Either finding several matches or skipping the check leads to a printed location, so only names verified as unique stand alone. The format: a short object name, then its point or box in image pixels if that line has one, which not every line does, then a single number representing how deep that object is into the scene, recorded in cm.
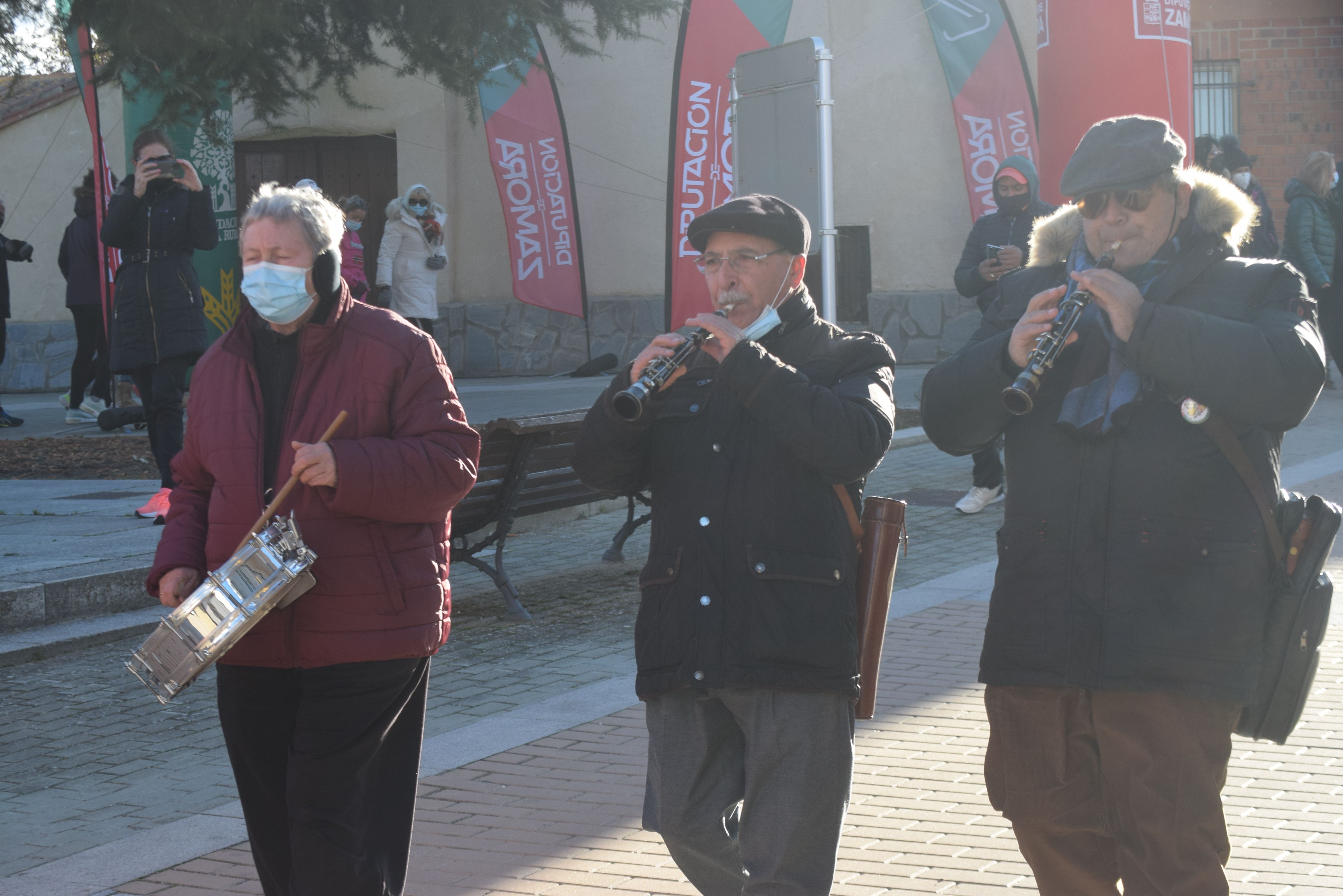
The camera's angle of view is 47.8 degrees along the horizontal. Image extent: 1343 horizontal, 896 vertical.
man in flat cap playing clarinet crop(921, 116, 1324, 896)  284
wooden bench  711
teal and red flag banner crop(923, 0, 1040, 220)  1733
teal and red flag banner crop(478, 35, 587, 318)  1733
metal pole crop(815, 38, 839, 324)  1034
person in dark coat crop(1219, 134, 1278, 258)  1366
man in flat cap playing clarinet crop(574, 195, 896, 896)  303
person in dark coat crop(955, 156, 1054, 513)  902
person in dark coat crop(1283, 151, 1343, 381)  1373
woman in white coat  1658
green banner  1201
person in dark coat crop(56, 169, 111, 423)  1430
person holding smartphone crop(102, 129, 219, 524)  823
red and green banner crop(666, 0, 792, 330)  1638
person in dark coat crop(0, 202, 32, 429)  1407
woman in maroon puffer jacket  321
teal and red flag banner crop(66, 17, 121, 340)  1138
